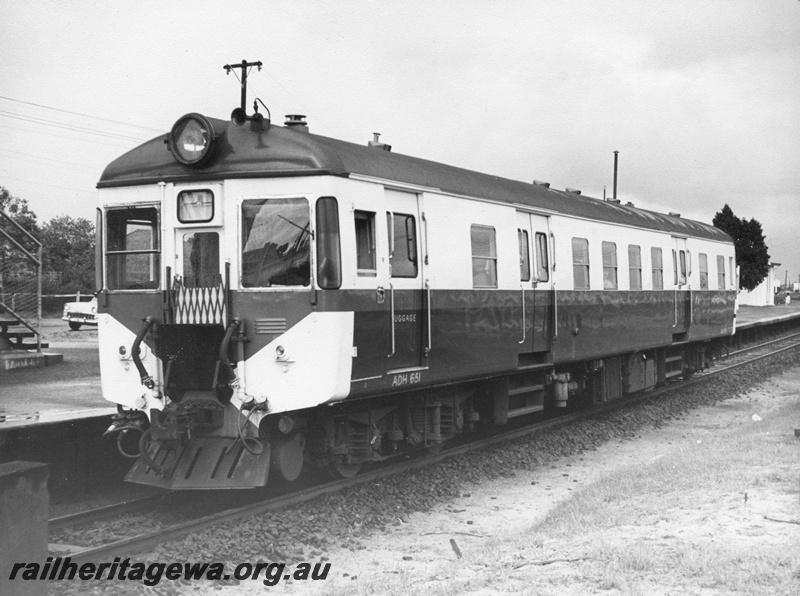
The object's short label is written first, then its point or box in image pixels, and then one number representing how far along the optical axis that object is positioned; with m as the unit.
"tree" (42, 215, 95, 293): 45.41
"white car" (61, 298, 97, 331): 31.13
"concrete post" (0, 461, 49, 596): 4.63
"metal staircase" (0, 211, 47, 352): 17.97
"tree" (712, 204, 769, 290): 63.38
